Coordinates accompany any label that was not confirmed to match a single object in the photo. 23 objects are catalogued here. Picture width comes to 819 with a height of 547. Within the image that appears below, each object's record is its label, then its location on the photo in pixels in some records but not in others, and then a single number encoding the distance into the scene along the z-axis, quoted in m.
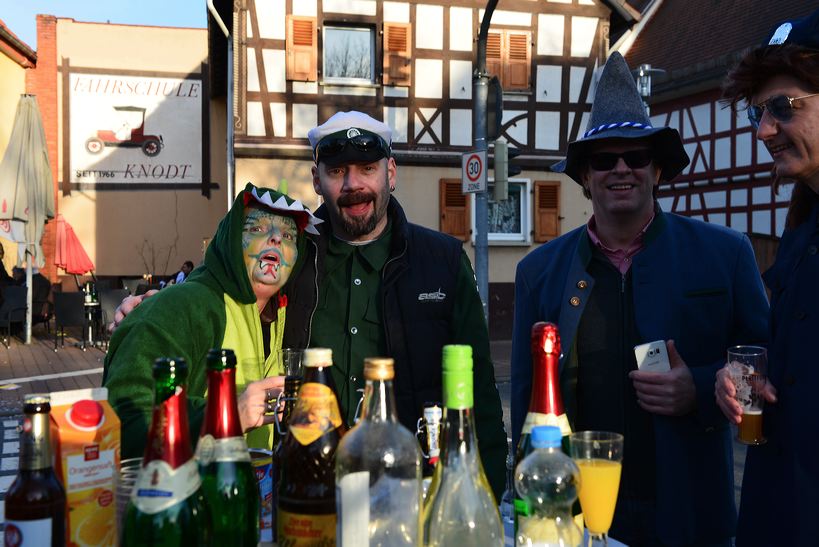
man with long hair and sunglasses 1.99
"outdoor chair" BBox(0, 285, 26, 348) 13.69
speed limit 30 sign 8.77
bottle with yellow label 1.34
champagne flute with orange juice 1.31
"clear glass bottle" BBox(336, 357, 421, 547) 1.27
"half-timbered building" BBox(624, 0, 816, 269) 18.16
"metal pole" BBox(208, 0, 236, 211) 14.76
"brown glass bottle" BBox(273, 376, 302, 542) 1.54
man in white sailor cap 2.64
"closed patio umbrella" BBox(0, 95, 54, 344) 13.73
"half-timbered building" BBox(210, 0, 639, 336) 14.31
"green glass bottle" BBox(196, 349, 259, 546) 1.34
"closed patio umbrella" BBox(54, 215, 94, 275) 17.66
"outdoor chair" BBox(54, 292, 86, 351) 13.49
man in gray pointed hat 2.44
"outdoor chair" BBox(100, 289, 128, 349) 14.11
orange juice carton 1.36
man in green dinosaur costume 1.93
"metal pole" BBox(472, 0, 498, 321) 8.88
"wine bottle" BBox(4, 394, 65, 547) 1.25
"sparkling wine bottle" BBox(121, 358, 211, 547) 1.25
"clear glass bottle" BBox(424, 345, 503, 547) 1.29
